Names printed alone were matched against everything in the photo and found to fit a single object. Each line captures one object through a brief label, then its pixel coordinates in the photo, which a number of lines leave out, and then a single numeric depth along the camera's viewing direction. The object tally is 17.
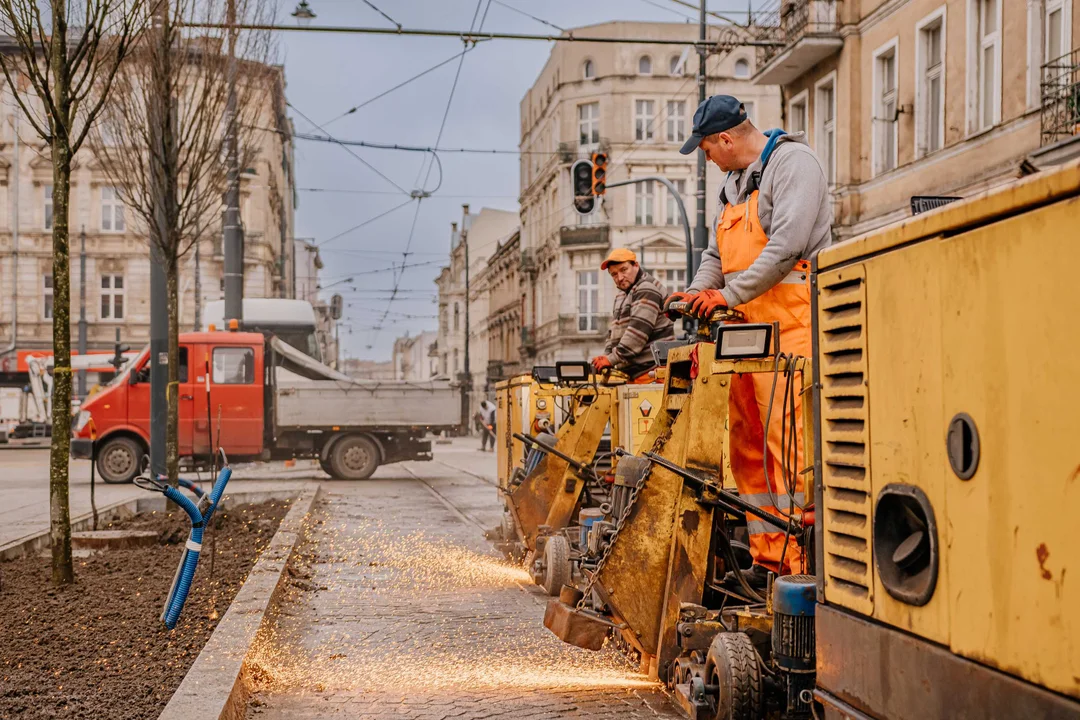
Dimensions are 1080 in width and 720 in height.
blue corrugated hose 6.04
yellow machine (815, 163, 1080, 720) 2.12
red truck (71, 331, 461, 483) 21.08
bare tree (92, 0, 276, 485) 11.77
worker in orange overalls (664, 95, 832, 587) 4.61
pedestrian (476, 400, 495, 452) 37.38
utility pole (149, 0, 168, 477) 15.18
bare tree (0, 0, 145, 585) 7.42
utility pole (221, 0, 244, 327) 17.97
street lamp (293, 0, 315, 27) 17.66
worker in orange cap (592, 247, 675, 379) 8.52
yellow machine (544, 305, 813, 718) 4.39
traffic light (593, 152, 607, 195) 22.45
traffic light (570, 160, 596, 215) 22.31
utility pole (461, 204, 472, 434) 23.20
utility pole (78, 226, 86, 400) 47.09
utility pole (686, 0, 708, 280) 19.86
